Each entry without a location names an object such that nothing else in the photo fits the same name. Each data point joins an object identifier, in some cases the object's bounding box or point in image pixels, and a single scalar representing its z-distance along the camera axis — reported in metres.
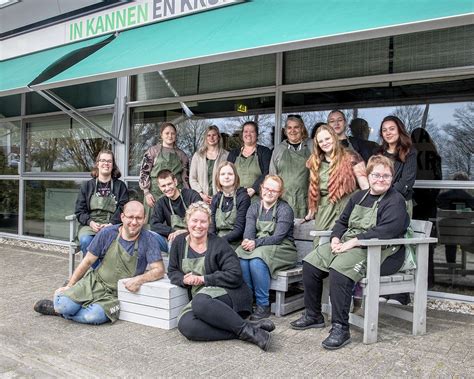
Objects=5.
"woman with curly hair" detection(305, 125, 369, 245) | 3.90
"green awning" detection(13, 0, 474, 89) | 2.99
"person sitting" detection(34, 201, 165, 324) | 3.63
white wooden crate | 3.51
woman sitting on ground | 3.15
